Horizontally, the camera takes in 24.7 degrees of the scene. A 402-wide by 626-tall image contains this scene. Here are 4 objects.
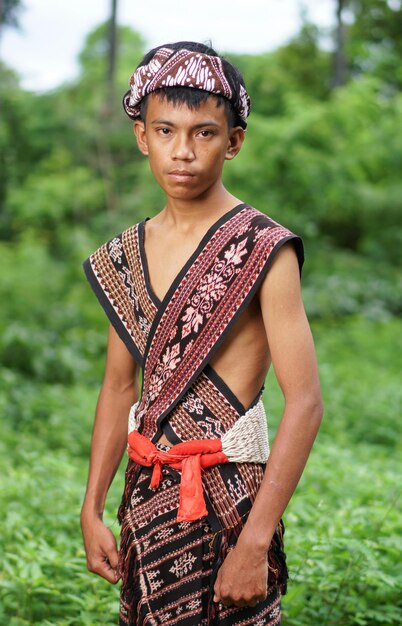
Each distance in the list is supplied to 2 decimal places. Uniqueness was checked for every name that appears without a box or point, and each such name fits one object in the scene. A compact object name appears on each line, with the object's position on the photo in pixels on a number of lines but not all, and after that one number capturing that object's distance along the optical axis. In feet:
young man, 6.55
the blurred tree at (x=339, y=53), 60.75
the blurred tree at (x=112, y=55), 56.59
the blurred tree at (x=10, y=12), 30.04
